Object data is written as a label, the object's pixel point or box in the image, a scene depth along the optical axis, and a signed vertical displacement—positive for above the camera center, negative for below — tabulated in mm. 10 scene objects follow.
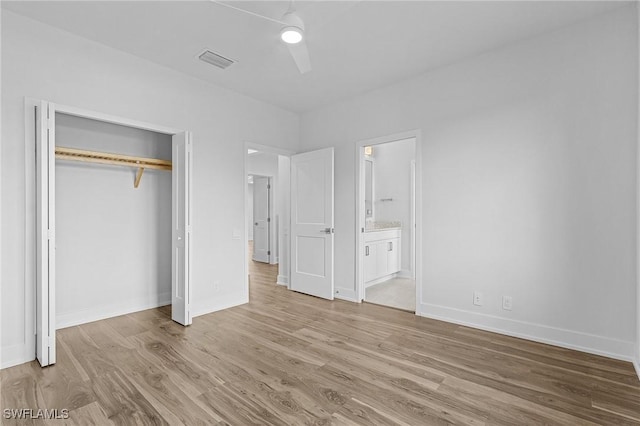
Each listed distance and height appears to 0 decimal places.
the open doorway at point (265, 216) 7262 -109
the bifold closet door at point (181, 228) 3512 -183
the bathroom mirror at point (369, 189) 6672 +484
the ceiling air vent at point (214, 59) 3354 +1679
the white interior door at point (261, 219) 7871 -181
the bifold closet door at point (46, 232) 2557 -163
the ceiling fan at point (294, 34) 2100 +1219
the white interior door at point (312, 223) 4594 -168
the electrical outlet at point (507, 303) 3181 -926
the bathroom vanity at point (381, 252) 5212 -709
